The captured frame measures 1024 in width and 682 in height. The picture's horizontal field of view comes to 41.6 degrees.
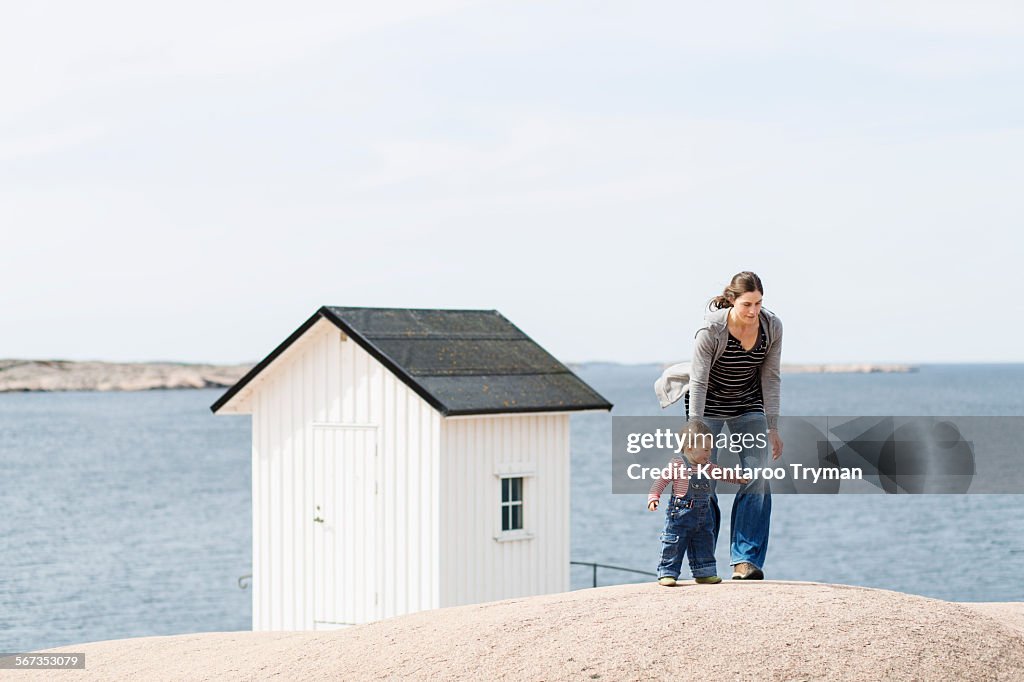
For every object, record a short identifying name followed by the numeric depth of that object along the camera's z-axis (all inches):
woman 405.1
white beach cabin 629.0
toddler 424.2
